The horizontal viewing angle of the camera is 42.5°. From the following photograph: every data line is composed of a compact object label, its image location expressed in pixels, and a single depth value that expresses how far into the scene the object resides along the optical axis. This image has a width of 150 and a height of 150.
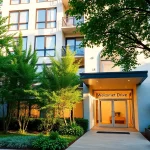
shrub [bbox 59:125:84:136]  12.26
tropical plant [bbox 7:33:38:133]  13.16
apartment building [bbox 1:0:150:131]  14.98
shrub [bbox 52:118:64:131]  13.47
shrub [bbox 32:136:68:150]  7.96
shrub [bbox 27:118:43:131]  14.65
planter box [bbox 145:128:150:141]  11.03
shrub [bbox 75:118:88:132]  14.22
